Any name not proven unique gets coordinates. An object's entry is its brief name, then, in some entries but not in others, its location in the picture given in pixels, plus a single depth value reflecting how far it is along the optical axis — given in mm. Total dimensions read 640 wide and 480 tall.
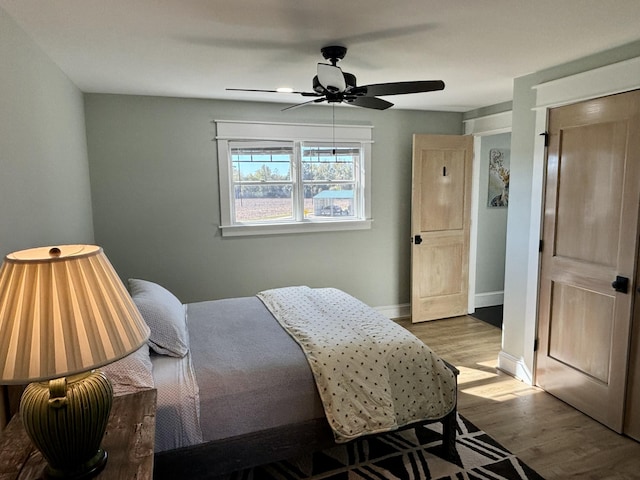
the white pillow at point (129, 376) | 1784
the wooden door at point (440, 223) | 4445
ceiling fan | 2213
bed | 1872
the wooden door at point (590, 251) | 2447
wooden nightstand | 1259
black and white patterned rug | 2207
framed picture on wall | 4953
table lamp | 1054
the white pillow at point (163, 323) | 2168
